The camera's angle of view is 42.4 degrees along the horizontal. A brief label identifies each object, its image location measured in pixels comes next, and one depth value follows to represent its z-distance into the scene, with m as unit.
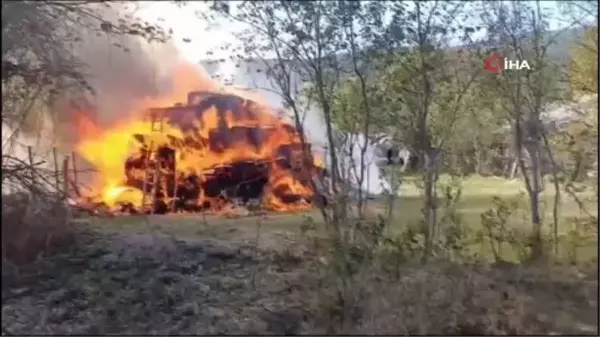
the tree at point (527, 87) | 6.12
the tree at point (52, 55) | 4.73
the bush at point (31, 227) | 3.69
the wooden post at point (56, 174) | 5.41
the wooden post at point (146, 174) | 7.07
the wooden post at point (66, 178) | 5.52
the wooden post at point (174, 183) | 7.13
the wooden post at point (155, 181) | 7.12
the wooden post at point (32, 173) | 4.71
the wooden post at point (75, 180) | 6.07
